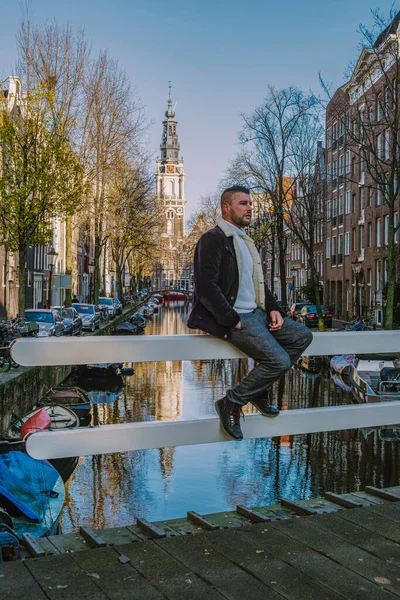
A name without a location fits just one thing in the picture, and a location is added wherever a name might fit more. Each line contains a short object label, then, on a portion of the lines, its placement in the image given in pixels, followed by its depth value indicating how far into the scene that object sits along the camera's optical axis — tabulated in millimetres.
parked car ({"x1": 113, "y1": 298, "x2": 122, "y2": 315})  59409
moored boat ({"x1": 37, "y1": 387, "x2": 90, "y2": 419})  21125
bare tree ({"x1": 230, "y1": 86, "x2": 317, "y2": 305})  41406
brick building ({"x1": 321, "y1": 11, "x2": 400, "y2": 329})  28078
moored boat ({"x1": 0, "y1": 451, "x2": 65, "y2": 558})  9359
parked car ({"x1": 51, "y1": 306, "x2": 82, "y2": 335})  34794
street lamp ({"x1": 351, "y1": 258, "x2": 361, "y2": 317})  46628
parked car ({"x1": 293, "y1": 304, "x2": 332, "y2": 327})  46094
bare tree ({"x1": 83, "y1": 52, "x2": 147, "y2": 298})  44000
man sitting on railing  4441
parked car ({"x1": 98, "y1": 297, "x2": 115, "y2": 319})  54875
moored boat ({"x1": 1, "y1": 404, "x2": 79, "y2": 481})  14160
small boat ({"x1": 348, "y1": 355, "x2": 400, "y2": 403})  19859
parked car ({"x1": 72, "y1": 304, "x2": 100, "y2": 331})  40625
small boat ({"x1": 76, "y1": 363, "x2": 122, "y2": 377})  30898
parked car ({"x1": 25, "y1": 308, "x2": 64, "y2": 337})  30875
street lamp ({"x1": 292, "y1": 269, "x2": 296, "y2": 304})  82100
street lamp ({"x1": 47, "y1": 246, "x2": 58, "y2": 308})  55244
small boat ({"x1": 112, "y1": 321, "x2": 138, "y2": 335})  40150
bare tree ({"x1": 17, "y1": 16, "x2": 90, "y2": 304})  36594
